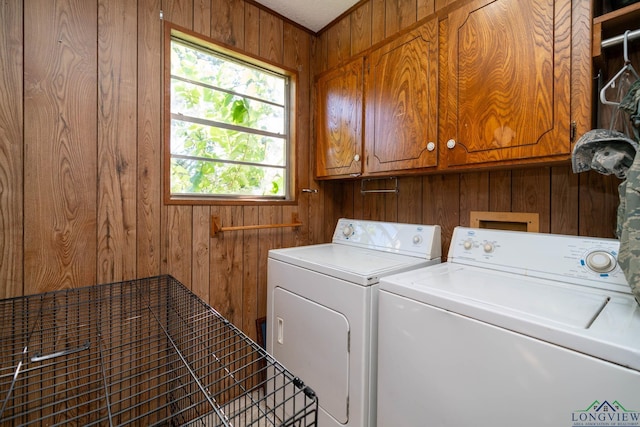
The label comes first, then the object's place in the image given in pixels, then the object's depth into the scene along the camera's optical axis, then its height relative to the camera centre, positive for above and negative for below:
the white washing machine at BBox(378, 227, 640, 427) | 0.73 -0.38
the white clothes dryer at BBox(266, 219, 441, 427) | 1.25 -0.49
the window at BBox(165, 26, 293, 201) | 1.75 +0.55
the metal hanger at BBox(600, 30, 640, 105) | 1.04 +0.52
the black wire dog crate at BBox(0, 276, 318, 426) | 1.27 -0.61
